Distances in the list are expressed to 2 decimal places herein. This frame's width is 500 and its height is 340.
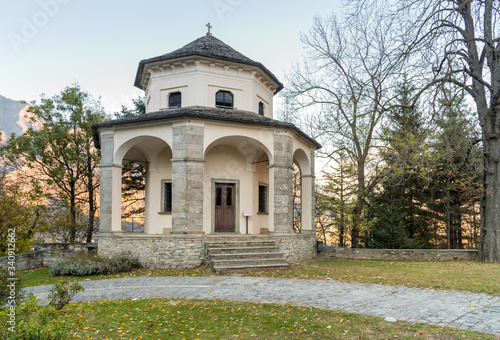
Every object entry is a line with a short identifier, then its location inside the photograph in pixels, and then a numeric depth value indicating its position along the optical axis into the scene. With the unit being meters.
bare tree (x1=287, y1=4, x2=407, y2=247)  19.78
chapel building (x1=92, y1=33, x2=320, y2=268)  13.80
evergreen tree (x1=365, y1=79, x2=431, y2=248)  21.72
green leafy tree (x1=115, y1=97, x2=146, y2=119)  28.67
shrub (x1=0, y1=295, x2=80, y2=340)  3.35
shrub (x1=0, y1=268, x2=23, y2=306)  5.57
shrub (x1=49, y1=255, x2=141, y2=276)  12.62
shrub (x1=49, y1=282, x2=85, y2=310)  5.61
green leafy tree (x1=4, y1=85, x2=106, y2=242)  22.92
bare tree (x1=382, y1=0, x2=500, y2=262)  12.38
